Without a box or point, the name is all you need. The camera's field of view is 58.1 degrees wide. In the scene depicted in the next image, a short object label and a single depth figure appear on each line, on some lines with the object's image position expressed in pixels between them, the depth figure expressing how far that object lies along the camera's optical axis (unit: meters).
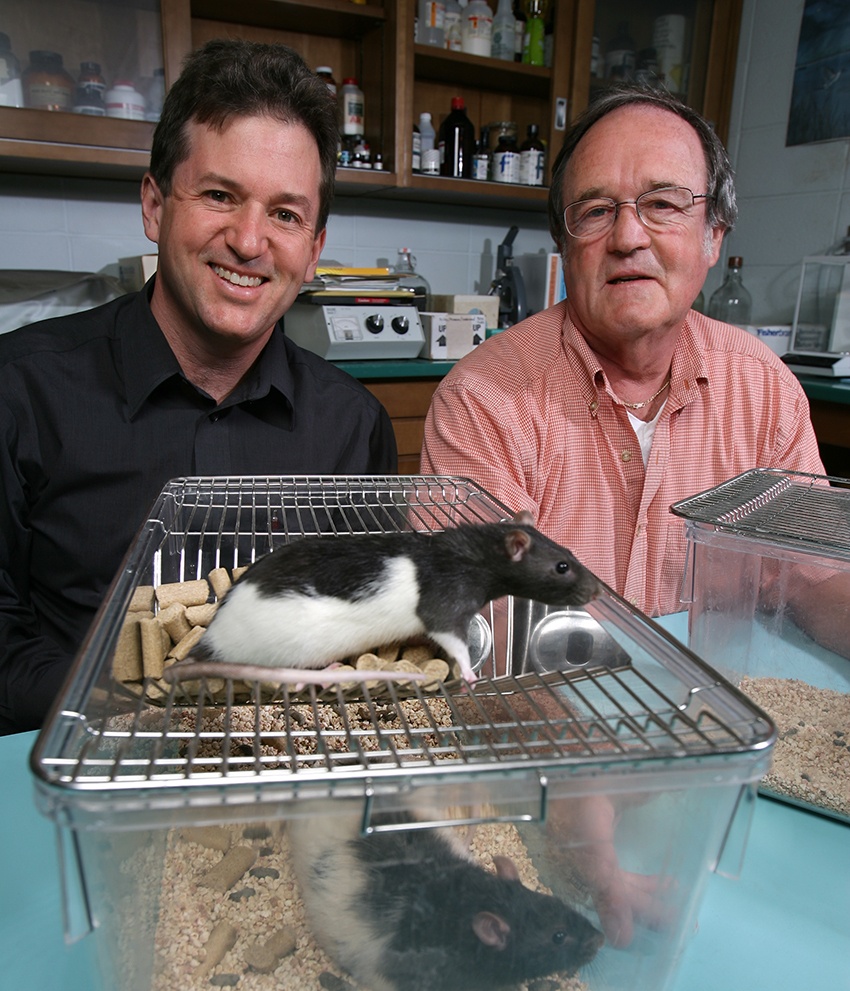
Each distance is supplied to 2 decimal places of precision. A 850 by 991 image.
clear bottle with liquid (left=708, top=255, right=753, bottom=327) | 3.94
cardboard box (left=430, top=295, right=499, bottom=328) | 3.12
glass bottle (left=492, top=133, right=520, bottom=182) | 3.36
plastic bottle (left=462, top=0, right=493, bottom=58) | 3.25
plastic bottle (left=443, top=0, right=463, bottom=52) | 3.24
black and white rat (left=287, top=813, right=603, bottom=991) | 0.49
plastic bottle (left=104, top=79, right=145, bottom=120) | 2.65
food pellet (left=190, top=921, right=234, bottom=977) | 0.49
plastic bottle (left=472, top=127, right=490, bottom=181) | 3.35
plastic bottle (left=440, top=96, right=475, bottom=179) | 3.27
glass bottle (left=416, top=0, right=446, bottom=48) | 3.15
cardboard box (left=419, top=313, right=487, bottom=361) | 2.96
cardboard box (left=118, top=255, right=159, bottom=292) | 2.50
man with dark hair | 1.34
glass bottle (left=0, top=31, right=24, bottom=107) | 2.52
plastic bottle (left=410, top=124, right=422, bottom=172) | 3.19
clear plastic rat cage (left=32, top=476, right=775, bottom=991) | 0.42
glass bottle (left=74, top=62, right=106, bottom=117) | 2.64
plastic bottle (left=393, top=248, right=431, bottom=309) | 3.21
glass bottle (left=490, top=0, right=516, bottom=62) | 3.34
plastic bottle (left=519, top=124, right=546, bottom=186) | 3.39
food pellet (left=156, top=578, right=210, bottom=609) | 0.81
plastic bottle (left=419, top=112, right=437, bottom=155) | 3.23
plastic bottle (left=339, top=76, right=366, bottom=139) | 3.12
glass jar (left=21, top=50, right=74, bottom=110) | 2.56
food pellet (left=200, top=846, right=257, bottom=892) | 0.50
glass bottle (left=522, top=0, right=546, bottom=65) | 3.38
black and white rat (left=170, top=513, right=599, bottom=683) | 0.70
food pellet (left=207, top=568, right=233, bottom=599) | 0.86
